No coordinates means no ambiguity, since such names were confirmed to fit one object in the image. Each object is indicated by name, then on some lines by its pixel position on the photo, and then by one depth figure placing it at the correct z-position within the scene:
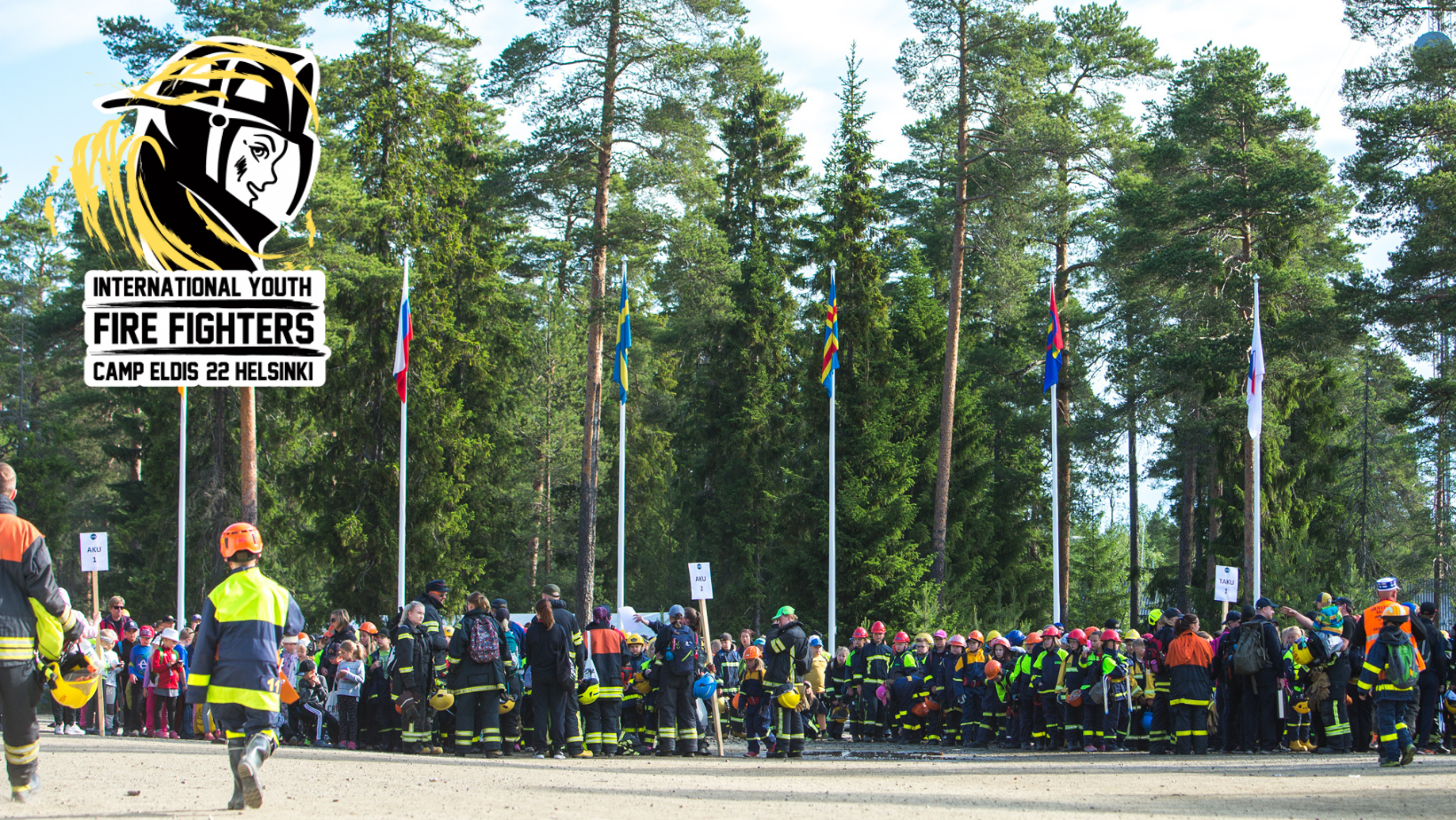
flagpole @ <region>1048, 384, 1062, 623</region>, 22.66
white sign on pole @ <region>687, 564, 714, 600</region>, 16.91
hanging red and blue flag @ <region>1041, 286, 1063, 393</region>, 24.84
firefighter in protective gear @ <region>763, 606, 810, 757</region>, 16.30
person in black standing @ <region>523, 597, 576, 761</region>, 15.55
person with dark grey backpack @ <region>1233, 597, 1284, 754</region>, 16.38
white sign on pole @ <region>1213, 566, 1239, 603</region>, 18.05
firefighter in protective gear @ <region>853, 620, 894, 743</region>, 21.02
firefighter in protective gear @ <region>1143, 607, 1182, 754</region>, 16.92
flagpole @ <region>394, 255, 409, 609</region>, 24.02
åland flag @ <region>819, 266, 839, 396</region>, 27.03
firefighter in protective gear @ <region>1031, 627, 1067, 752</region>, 18.20
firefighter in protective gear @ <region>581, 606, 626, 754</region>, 15.98
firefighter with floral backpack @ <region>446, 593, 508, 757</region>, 15.32
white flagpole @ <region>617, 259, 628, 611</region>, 23.22
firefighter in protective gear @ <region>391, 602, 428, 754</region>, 16.06
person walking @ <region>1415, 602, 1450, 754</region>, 14.46
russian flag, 25.08
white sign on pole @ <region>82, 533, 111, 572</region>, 20.94
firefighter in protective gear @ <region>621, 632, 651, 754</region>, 17.22
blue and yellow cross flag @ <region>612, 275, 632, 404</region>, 24.30
